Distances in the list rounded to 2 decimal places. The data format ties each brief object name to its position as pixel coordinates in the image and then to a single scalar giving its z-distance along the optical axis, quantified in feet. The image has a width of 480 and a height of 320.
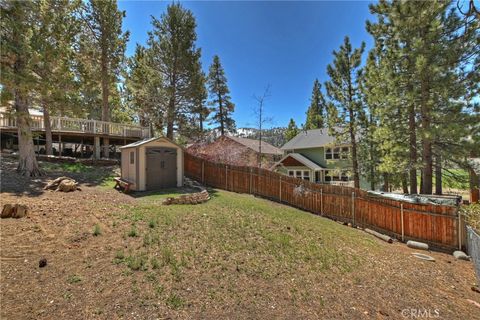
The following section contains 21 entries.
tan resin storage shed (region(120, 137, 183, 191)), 37.52
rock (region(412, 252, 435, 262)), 22.07
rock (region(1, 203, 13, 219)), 18.06
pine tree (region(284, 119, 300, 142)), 130.00
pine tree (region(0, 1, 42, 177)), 25.61
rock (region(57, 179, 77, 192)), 28.35
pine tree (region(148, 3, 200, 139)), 57.93
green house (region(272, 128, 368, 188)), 72.97
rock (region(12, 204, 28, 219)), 18.47
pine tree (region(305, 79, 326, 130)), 125.29
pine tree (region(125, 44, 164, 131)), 57.77
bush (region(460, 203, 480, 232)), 18.98
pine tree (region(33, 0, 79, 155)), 28.71
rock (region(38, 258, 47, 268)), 13.35
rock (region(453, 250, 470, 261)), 22.63
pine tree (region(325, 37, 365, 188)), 46.80
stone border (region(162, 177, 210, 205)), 29.24
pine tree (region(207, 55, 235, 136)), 101.86
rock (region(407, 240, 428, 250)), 25.34
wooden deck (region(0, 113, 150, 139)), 46.83
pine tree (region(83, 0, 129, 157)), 55.06
